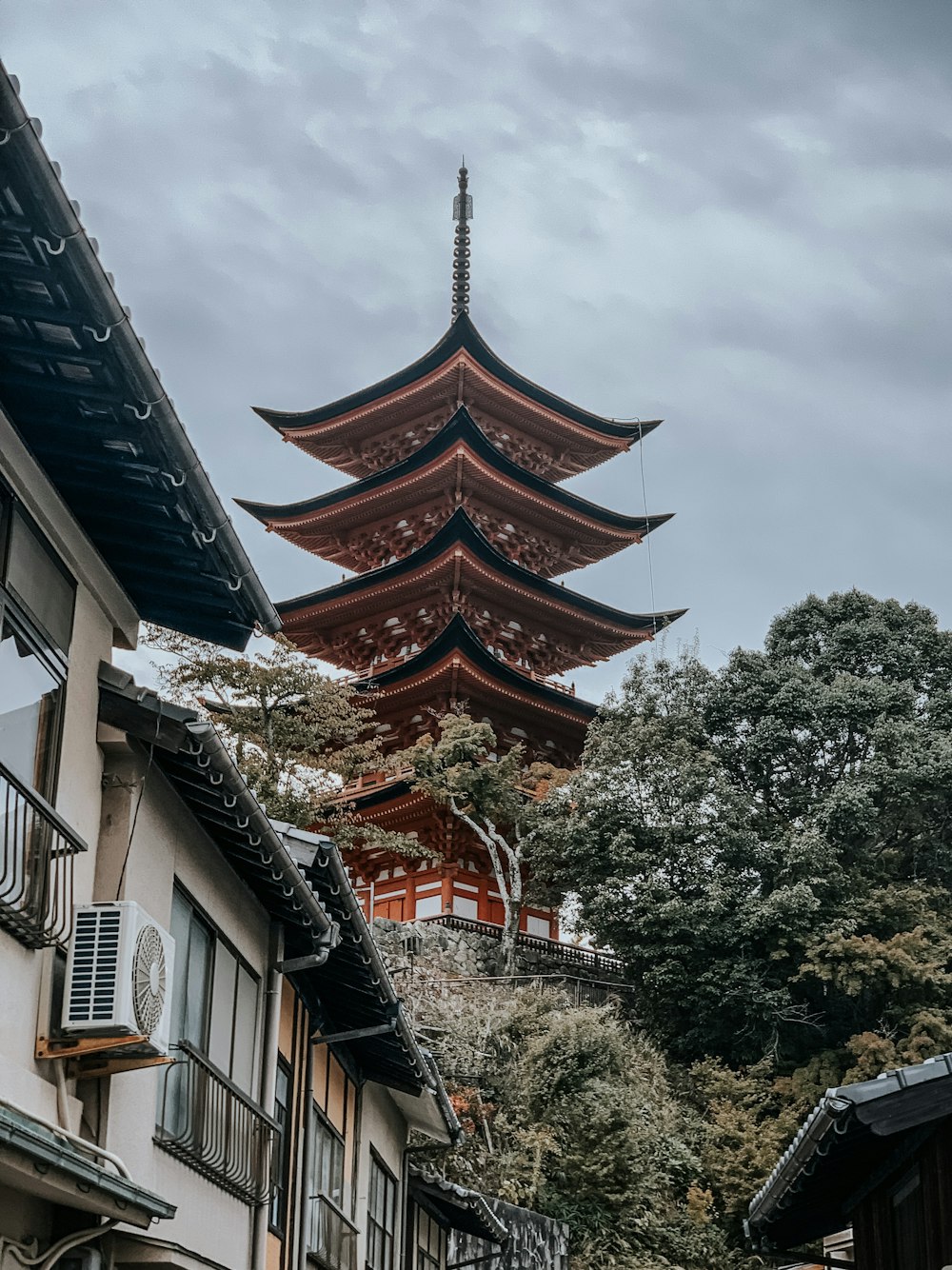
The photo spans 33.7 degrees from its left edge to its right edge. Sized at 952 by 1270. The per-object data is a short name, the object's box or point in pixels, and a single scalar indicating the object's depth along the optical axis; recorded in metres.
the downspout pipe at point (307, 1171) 12.10
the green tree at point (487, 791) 36.81
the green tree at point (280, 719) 29.78
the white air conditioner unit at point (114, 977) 7.15
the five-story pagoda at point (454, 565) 41.22
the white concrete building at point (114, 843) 6.59
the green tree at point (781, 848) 32.97
